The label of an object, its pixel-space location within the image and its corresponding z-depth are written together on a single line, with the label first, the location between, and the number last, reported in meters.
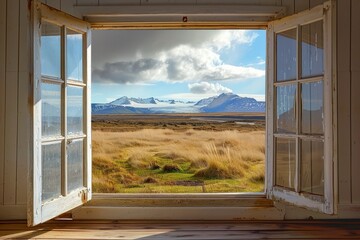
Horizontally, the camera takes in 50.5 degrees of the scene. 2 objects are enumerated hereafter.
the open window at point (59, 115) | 2.68
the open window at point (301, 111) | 2.82
